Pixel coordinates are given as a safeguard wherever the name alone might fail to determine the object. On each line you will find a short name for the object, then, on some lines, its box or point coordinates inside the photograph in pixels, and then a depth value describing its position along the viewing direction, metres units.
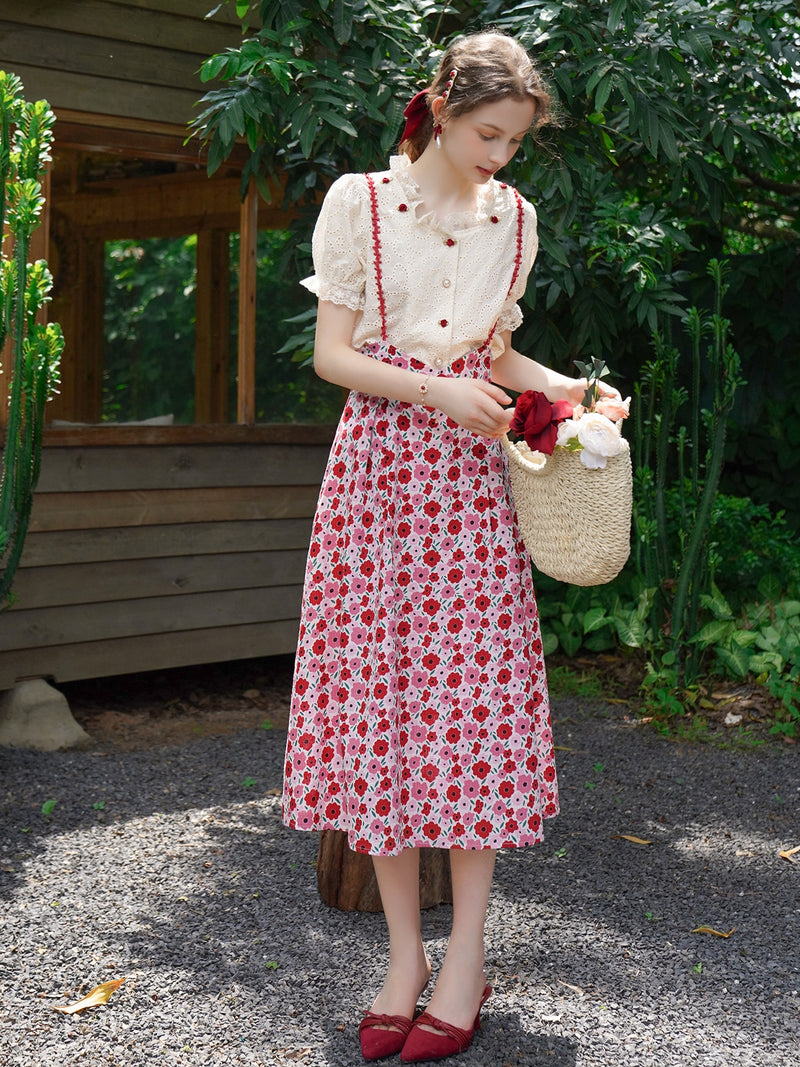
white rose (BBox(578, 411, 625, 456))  1.87
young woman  2.04
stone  4.21
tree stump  2.71
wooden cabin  4.38
